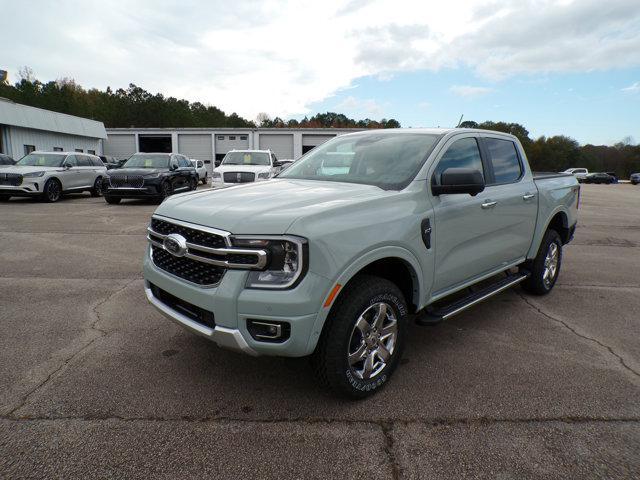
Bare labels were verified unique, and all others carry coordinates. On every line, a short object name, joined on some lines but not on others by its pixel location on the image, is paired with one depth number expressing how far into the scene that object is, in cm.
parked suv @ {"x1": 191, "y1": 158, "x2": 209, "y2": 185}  2447
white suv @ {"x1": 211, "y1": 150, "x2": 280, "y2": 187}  1371
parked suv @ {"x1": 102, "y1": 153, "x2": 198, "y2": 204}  1412
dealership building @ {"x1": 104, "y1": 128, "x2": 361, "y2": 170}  4503
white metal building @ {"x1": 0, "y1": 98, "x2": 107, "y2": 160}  2810
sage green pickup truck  242
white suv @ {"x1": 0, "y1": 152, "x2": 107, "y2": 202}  1382
